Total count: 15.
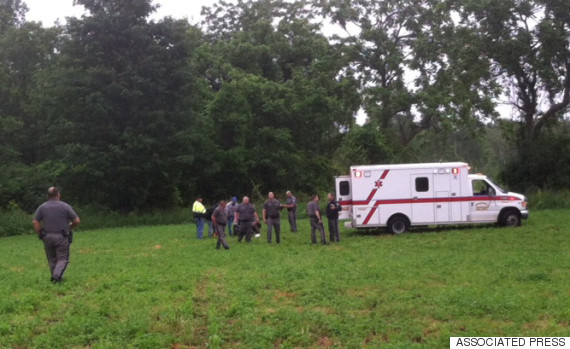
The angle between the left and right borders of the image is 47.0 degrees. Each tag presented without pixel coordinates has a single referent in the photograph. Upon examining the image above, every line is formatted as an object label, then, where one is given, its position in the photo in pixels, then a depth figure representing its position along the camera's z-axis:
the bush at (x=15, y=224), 35.62
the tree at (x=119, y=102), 39.84
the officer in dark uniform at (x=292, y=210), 24.95
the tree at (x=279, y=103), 49.75
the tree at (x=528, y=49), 40.34
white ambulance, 23.42
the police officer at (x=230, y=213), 25.99
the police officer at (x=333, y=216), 21.05
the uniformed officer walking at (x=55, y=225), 11.96
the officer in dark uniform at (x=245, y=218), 21.78
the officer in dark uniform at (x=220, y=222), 19.75
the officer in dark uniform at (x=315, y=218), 20.88
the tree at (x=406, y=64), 47.02
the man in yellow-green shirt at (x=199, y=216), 24.80
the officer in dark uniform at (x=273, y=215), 21.48
